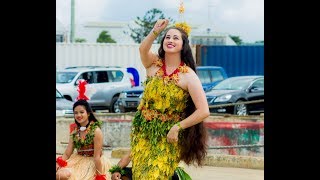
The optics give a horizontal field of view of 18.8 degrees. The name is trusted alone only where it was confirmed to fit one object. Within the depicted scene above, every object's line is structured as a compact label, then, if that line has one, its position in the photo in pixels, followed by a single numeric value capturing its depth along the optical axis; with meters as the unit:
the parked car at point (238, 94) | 23.62
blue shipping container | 35.03
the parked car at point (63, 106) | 21.03
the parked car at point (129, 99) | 26.44
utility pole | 40.25
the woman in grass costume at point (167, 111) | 7.57
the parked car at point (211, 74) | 29.61
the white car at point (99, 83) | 27.53
